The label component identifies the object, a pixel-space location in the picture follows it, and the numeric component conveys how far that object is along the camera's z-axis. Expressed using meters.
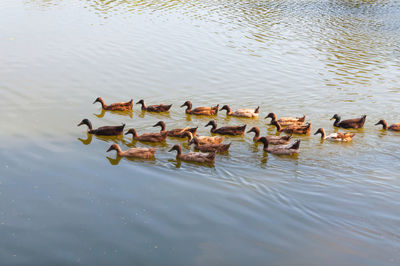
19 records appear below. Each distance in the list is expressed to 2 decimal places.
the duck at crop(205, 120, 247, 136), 16.67
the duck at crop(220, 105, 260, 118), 18.47
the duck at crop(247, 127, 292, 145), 16.30
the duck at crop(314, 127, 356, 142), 16.52
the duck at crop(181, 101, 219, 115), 18.55
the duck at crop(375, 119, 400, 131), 17.73
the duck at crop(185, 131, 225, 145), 15.88
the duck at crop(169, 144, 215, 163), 14.38
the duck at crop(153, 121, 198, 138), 16.30
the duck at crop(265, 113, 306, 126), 17.71
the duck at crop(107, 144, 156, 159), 14.41
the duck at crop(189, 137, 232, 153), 15.19
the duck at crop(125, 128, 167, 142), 15.84
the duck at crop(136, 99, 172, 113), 18.61
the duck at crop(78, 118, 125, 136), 16.16
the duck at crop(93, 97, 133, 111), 18.52
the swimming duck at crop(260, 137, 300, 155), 15.37
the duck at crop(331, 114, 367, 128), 17.77
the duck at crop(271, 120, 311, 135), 16.97
